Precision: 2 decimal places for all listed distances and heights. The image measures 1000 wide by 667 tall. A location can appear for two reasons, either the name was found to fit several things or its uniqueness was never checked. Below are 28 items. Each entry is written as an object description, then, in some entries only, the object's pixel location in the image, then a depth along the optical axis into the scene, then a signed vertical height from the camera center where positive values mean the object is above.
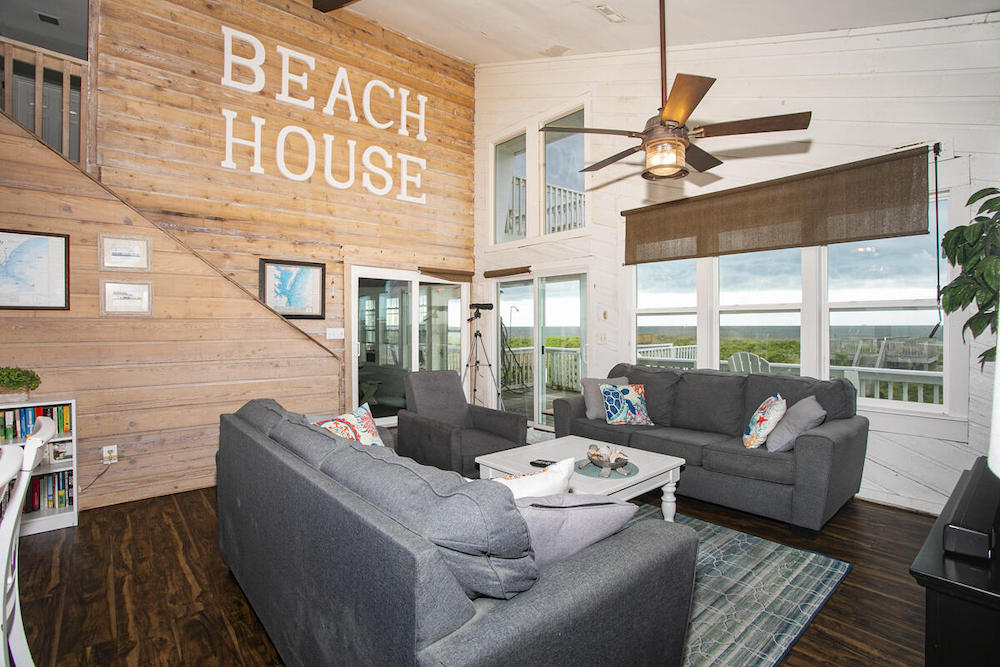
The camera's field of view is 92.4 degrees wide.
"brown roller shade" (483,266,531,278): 6.04 +0.76
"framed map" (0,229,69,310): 3.24 +0.39
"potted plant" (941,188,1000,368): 2.79 +0.41
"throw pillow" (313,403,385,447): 2.57 -0.53
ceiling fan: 2.62 +1.17
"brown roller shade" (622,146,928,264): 3.37 +0.99
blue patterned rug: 1.94 -1.27
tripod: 6.64 -0.26
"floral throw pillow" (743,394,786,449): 3.31 -0.62
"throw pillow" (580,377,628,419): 4.24 -0.58
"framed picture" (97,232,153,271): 3.54 +0.57
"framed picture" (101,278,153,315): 3.56 +0.23
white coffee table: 2.54 -0.81
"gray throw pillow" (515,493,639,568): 1.32 -0.55
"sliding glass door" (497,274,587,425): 5.65 -0.13
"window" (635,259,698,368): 4.73 +0.18
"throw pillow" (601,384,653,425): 4.10 -0.64
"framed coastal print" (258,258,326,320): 4.81 +0.43
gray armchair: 3.44 -0.77
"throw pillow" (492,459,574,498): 1.49 -0.48
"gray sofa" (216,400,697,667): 1.04 -0.64
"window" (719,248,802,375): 4.07 +0.19
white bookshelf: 3.05 -0.99
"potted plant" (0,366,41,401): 2.95 -0.33
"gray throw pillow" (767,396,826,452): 3.14 -0.60
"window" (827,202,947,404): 3.42 +0.11
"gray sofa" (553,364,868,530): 2.95 -0.80
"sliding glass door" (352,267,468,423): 5.57 -0.02
